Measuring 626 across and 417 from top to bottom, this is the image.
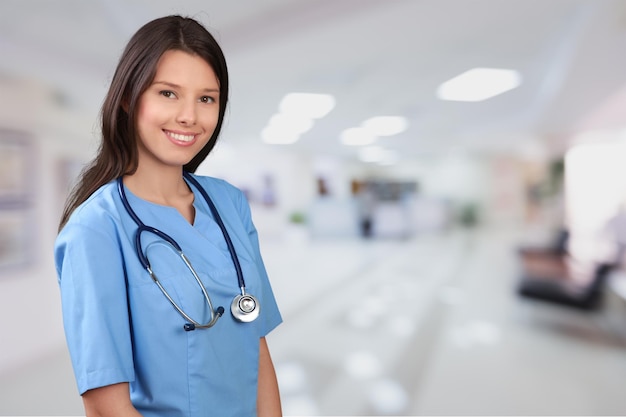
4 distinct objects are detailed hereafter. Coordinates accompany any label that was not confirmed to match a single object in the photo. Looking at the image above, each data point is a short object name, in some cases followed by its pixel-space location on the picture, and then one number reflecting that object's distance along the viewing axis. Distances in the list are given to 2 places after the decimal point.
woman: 0.66
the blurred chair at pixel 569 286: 3.44
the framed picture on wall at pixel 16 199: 3.28
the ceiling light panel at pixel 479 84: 4.98
